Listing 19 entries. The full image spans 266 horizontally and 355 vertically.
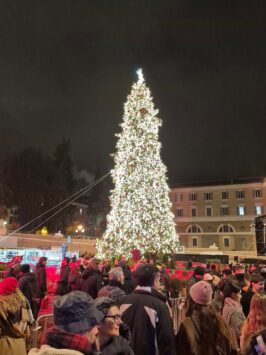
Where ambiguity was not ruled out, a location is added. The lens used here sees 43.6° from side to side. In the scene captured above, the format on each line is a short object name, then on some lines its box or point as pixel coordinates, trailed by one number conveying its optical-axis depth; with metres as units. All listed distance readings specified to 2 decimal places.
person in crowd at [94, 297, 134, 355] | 2.93
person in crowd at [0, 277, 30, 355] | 3.52
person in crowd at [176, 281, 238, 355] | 3.44
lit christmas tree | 21.56
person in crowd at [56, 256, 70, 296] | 8.86
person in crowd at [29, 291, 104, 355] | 2.17
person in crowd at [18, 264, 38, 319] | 7.47
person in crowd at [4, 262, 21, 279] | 8.07
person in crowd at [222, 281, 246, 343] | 4.41
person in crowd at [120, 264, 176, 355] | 3.60
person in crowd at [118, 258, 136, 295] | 7.48
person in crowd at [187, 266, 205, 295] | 8.09
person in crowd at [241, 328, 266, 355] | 2.61
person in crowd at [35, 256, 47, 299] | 10.07
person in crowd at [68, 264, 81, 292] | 9.09
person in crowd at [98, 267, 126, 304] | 4.77
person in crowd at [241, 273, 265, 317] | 5.69
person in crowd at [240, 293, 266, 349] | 3.44
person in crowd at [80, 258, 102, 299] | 7.74
